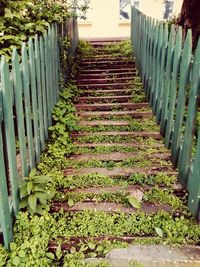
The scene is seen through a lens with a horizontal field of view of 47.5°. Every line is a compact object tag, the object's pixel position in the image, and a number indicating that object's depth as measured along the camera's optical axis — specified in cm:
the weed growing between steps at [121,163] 277
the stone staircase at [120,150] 190
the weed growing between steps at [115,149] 302
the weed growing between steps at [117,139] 318
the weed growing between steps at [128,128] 345
